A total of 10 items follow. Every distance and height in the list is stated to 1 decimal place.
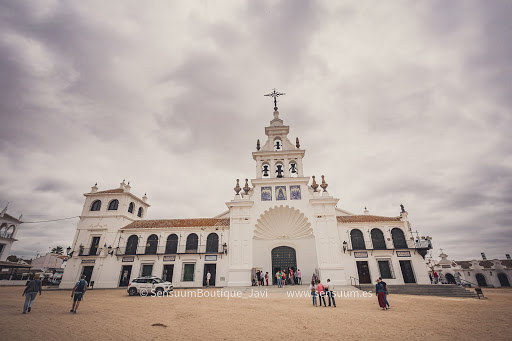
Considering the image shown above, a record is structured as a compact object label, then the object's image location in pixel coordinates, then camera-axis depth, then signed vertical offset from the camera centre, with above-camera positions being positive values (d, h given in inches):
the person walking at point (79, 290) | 374.3 -25.4
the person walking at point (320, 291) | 447.5 -36.4
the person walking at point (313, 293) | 454.0 -40.4
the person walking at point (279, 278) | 709.3 -21.5
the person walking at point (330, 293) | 443.5 -40.9
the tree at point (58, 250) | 2200.4 +207.4
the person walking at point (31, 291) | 357.1 -24.6
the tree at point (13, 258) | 1708.7 +106.4
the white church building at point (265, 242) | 837.2 +105.7
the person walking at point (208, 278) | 829.4 -21.4
